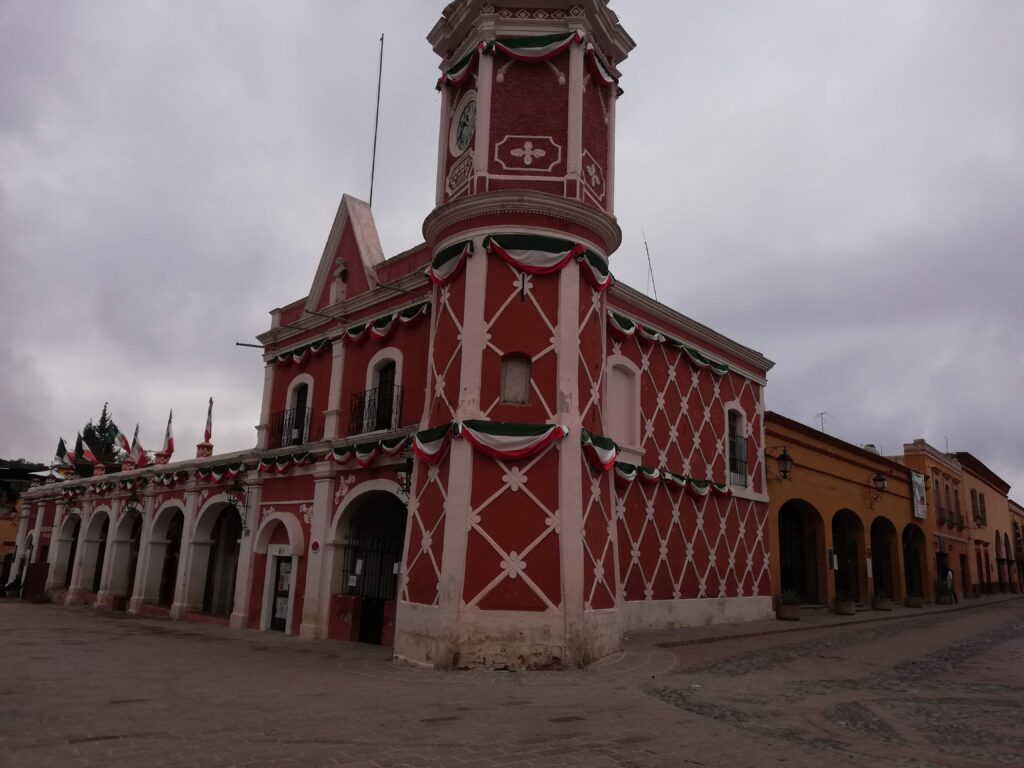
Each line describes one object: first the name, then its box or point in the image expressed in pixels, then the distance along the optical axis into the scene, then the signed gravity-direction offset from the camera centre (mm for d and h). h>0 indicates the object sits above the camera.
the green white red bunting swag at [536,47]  14508 +9830
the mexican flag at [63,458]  33750 +4122
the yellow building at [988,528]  42881 +2815
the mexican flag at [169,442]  27797 +3766
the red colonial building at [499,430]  12414 +2687
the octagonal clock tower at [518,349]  12094 +3657
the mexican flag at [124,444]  29047 +3724
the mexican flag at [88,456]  32244 +3604
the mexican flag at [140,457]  27688 +3096
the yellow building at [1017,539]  52875 +2564
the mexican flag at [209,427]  24328 +3801
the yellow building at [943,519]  34138 +2582
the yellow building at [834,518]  23609 +1797
